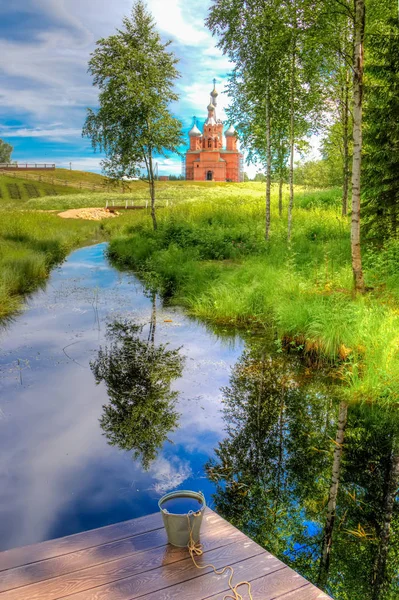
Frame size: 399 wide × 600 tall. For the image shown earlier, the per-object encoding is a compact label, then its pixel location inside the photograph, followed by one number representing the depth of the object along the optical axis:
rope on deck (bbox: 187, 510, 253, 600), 2.65
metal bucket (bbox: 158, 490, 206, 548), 3.02
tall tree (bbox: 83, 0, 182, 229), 20.64
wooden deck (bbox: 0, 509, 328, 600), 2.69
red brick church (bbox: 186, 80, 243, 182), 100.06
